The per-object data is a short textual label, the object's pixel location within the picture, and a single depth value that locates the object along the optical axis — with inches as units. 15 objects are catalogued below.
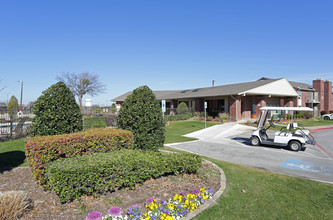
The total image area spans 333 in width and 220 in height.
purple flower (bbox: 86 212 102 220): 125.7
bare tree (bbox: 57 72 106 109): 1694.4
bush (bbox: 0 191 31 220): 119.9
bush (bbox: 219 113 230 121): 888.9
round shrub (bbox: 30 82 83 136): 208.2
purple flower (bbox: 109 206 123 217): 129.4
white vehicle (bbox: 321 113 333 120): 1181.1
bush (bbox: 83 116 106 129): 719.1
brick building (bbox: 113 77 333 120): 887.1
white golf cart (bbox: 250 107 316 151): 375.1
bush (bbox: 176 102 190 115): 1005.2
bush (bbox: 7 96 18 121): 1137.1
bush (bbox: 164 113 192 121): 914.5
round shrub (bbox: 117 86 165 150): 252.1
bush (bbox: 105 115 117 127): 796.0
